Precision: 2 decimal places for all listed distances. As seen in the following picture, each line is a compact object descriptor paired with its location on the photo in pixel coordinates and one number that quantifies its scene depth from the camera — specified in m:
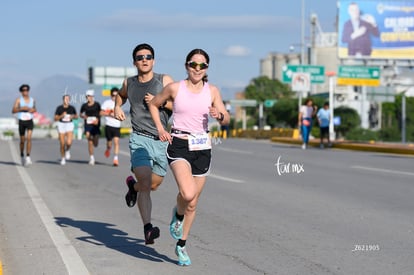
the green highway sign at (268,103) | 86.26
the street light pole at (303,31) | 76.99
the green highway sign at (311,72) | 59.88
